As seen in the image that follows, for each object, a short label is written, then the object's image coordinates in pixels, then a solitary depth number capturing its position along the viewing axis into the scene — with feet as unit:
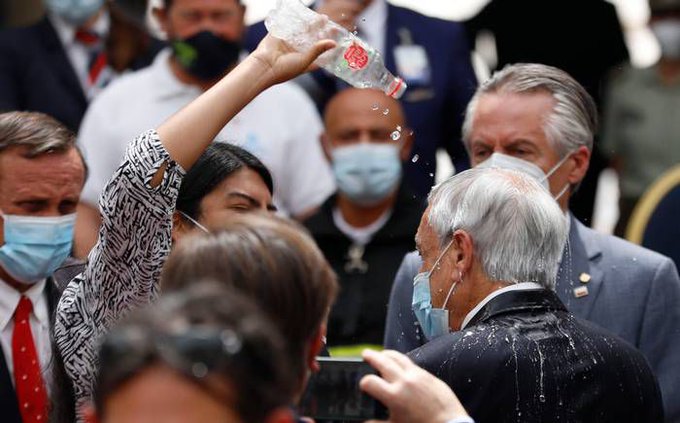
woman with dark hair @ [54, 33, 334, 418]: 23.86
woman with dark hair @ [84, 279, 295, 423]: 15.56
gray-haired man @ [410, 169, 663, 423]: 24.75
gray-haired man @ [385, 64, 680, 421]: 33.12
